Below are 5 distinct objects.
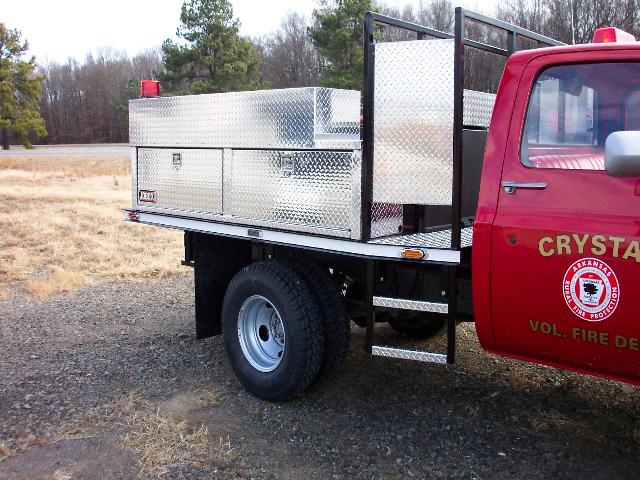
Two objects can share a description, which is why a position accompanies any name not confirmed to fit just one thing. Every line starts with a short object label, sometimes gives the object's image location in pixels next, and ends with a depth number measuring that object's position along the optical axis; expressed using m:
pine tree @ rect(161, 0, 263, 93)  32.12
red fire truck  3.08
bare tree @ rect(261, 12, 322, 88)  45.24
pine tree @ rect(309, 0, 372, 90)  29.00
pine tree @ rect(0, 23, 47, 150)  42.75
